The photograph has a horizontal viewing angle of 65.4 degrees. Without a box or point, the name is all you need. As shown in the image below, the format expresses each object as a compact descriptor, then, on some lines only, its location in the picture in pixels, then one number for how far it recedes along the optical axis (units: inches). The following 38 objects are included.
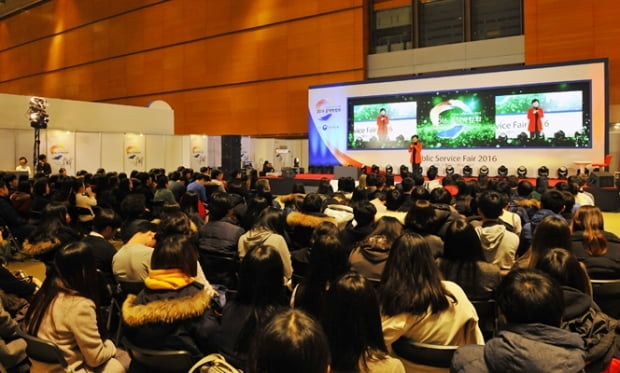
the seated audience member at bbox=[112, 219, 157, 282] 122.2
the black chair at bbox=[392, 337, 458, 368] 77.4
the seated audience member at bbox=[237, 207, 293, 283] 130.3
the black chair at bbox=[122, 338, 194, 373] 77.4
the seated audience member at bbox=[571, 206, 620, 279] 114.8
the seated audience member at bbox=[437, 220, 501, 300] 100.8
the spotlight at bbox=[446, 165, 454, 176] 521.3
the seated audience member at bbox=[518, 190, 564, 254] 154.3
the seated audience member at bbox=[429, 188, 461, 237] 148.1
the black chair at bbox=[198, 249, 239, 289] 141.9
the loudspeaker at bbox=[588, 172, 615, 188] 385.1
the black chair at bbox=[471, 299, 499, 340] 101.4
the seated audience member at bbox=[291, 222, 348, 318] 89.9
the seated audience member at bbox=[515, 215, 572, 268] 109.0
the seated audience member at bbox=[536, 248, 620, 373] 74.3
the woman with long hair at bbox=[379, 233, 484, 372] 79.6
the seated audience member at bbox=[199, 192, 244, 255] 146.3
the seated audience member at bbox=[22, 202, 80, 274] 154.9
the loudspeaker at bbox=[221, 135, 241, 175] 680.4
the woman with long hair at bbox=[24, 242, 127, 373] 82.8
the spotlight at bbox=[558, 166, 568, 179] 461.1
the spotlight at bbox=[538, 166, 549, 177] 464.8
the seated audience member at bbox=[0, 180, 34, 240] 230.7
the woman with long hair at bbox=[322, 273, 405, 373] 61.6
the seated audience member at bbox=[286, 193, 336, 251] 159.9
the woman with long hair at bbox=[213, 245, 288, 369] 76.8
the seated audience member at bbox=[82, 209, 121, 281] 131.7
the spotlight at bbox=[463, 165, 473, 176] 513.3
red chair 446.6
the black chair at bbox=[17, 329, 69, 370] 78.3
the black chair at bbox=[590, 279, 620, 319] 109.0
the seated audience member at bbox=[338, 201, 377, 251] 150.8
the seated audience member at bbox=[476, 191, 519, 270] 133.5
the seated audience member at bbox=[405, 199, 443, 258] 137.9
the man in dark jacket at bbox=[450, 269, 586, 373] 57.5
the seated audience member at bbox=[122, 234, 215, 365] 81.0
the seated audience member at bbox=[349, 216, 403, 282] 111.4
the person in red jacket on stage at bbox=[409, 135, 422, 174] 482.9
